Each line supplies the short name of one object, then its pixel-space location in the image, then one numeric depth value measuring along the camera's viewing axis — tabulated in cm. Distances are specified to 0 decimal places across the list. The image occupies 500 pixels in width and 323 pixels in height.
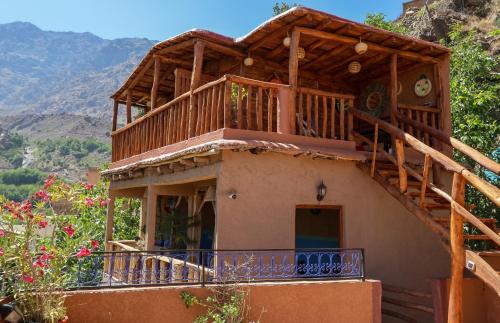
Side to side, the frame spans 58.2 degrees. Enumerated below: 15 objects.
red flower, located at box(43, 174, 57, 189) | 563
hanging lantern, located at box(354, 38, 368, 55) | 848
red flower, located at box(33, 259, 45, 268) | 505
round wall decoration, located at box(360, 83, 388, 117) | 1077
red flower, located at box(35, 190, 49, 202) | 552
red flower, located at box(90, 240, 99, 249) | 552
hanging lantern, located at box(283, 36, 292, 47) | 827
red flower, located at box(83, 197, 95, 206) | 565
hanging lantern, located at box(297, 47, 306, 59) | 918
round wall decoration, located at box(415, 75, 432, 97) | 1003
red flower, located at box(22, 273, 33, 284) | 493
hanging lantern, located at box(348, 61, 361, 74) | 1005
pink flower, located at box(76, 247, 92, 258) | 521
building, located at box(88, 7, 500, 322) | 699
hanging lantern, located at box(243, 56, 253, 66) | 957
